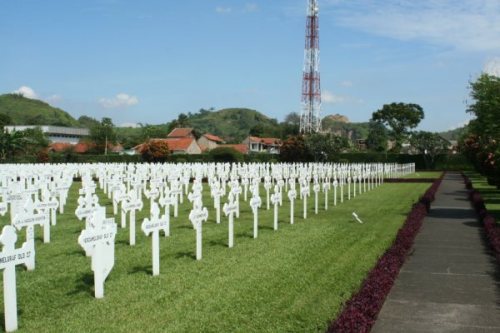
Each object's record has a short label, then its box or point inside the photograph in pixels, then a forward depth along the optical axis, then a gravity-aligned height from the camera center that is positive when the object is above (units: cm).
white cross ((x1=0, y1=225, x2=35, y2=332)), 639 -135
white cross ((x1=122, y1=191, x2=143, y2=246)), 1183 -123
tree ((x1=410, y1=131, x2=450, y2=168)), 7294 +17
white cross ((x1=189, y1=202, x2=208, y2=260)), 1067 -137
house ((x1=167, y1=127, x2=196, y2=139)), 10746 +268
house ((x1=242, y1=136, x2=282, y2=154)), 10164 +59
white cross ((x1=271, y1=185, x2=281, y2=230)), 1512 -144
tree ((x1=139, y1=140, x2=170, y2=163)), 5812 -39
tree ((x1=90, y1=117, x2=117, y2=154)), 8669 +201
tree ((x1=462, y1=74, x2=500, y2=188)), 1714 +107
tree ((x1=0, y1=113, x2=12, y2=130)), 9618 +484
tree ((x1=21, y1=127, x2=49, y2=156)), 6276 +70
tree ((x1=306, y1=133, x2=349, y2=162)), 5497 +12
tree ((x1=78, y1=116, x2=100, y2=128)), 17194 +822
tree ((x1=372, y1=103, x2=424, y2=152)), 9431 +506
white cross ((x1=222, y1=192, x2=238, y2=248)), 1214 -139
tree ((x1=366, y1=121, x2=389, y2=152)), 9671 +197
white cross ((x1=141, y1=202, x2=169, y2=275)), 918 -133
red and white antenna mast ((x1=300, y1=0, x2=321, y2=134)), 6756 +816
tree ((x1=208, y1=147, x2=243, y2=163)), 6019 -82
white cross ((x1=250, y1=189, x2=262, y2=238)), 1352 -135
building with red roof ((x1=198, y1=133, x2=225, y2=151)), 10925 +119
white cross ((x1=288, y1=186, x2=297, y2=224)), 1658 -141
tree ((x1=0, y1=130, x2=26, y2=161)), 5644 +41
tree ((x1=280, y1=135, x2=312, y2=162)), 5688 -27
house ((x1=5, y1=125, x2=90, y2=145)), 11119 +281
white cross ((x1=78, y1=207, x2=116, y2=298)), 769 -133
